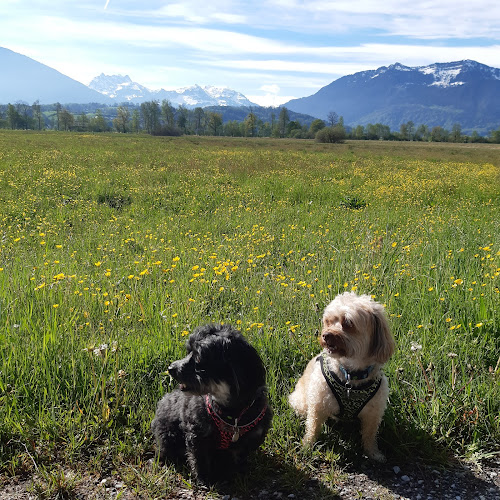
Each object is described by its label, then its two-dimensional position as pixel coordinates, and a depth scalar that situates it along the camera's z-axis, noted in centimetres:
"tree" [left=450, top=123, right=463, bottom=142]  11112
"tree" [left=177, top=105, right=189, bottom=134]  13900
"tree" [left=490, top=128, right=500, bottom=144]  10861
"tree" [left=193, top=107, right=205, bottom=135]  16150
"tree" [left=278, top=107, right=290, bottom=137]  13538
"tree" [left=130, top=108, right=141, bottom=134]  14512
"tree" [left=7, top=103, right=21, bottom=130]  12338
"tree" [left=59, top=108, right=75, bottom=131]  12119
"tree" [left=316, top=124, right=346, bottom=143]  8000
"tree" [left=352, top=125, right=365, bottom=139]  11657
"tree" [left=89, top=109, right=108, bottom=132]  13050
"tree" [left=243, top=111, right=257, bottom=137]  12459
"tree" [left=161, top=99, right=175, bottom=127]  13712
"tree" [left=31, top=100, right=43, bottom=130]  14512
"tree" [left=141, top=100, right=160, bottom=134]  14768
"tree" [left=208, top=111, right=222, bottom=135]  13427
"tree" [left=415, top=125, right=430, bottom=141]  13525
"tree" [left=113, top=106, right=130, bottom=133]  13075
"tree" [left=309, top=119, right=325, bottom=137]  11262
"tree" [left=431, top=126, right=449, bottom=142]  11416
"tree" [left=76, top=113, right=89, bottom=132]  12838
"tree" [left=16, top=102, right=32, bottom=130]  12916
